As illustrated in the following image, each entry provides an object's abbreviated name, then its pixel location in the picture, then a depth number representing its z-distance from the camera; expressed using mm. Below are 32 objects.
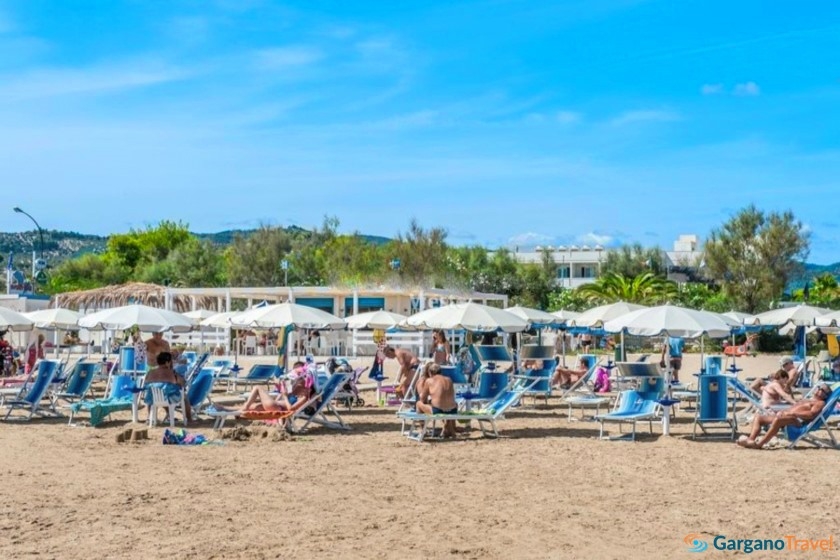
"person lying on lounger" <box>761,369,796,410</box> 12367
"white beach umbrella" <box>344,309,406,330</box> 21266
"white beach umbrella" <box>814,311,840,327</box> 21219
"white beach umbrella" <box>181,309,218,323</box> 28078
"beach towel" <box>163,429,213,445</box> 11547
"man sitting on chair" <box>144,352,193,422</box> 13109
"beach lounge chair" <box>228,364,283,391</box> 18125
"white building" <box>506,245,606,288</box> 69938
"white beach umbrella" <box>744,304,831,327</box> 21875
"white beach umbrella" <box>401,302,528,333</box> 16047
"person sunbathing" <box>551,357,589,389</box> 18875
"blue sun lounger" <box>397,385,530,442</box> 12078
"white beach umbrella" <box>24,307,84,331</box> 22344
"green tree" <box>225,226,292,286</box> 61594
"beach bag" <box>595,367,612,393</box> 18047
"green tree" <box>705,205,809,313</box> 42312
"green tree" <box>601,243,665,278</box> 62656
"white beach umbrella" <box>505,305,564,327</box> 23417
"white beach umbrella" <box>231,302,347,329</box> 16944
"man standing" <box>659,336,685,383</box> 18609
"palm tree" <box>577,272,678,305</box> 45250
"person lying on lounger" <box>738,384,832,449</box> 11369
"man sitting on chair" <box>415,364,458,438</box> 12281
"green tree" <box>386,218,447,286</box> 50688
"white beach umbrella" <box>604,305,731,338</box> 14055
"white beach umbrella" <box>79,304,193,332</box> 16375
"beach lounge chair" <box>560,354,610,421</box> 14418
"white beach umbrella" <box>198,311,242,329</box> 20978
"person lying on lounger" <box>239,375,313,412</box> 12789
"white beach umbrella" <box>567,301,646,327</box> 20422
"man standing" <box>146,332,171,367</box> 14750
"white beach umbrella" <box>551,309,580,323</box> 25873
